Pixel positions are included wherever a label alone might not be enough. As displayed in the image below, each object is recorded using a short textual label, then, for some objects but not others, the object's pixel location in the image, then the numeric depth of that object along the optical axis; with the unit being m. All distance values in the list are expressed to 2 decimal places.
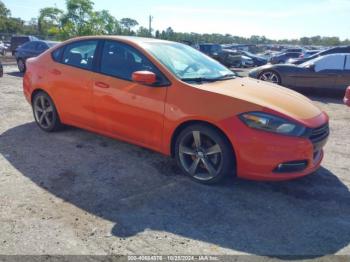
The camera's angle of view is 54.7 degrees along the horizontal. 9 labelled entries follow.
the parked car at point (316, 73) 9.50
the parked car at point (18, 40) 23.67
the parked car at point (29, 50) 14.28
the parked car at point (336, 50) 13.12
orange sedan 3.46
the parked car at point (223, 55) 22.80
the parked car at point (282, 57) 25.80
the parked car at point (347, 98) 6.32
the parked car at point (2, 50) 26.44
